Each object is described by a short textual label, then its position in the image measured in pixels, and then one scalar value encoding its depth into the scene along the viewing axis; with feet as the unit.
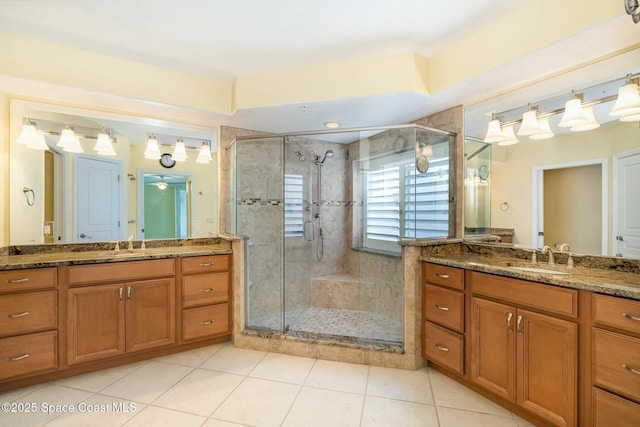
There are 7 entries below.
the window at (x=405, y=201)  8.59
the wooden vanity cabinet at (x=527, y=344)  4.69
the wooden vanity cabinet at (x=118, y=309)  6.78
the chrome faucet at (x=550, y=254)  6.31
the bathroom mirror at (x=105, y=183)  7.59
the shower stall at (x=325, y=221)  8.57
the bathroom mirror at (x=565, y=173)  5.53
